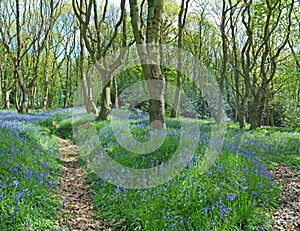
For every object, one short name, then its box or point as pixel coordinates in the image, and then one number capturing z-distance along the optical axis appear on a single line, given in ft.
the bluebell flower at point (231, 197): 14.17
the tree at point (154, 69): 29.73
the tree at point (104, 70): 46.37
